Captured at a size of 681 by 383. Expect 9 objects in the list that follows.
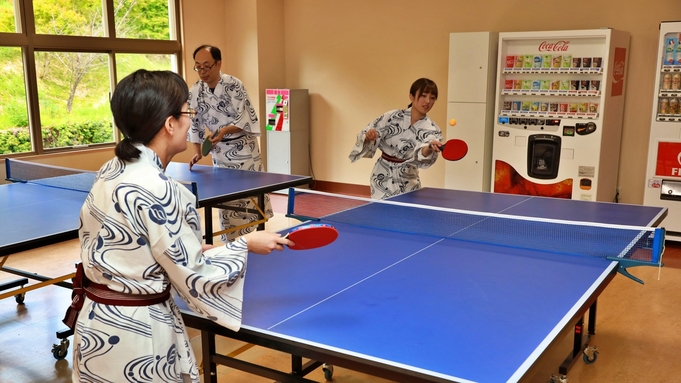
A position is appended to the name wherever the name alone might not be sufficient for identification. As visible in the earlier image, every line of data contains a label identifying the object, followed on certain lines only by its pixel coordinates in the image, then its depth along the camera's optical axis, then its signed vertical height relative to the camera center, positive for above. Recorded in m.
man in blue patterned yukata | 5.05 -0.31
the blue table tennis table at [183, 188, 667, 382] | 1.75 -0.71
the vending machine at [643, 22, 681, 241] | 5.72 -0.44
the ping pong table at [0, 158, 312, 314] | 2.93 -0.64
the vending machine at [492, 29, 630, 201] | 6.12 -0.27
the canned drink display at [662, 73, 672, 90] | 5.77 +0.04
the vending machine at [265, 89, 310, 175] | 8.32 -0.55
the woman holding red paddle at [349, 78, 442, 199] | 4.44 -0.39
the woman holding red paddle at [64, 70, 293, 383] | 1.73 -0.47
